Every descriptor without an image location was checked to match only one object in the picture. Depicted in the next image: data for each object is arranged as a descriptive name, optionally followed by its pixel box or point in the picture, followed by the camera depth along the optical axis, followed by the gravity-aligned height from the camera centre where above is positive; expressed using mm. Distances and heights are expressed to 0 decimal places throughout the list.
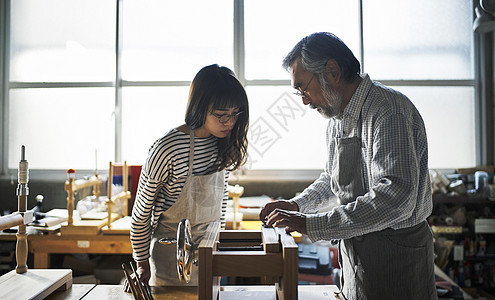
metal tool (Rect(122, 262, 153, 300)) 1116 -368
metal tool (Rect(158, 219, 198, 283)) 982 -226
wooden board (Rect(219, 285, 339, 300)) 1239 -421
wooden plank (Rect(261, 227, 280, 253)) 1038 -210
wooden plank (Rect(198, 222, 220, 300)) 995 -272
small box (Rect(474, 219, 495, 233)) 3219 -503
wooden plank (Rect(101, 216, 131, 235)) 2656 -444
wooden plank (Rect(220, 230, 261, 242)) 1298 -235
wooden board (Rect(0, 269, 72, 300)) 1242 -399
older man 1210 -63
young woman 1537 -33
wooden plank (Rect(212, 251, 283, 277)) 1005 -253
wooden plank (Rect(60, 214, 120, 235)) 2654 -446
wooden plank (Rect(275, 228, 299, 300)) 995 -269
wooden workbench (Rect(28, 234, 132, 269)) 2664 -538
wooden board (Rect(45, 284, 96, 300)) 1374 -456
